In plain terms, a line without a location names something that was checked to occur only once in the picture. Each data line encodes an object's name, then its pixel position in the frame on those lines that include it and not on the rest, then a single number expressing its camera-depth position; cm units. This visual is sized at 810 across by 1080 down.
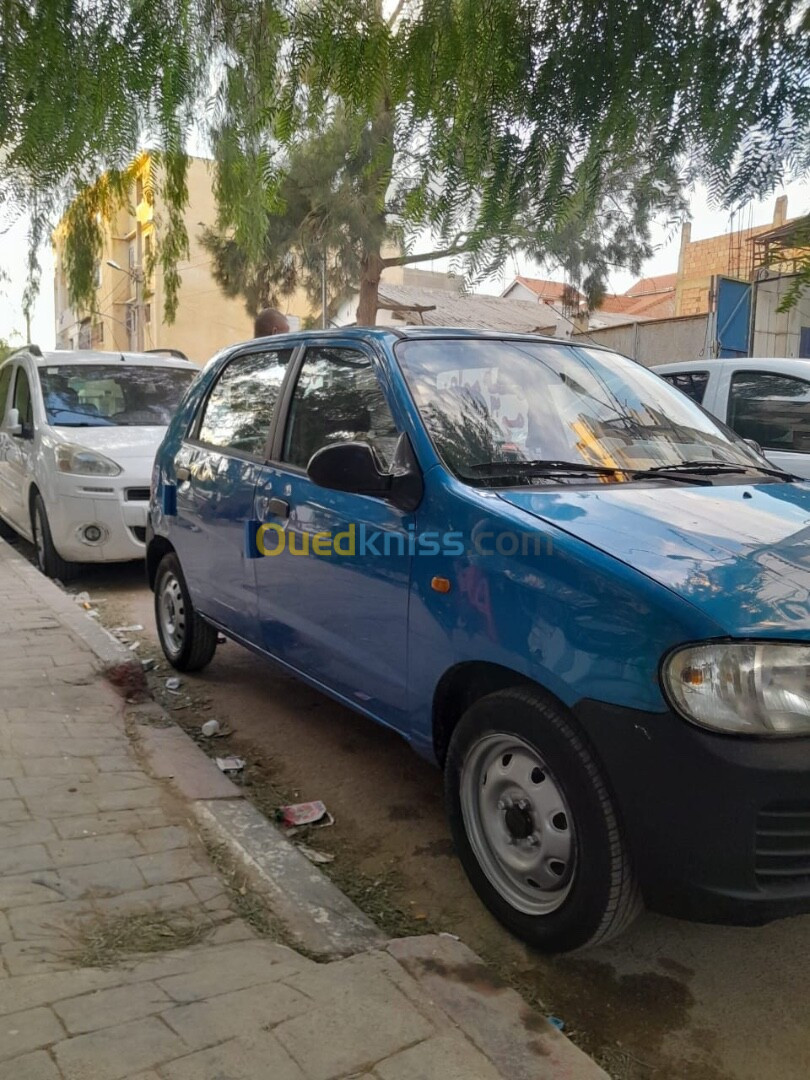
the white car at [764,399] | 650
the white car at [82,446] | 707
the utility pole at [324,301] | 521
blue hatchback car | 222
